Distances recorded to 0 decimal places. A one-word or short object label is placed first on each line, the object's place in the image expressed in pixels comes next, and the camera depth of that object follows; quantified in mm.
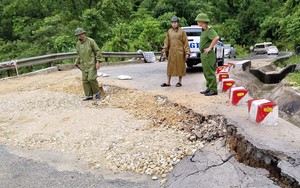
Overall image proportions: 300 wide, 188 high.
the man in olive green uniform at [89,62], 7875
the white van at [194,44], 11977
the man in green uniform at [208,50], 6812
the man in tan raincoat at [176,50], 8250
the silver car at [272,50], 34509
